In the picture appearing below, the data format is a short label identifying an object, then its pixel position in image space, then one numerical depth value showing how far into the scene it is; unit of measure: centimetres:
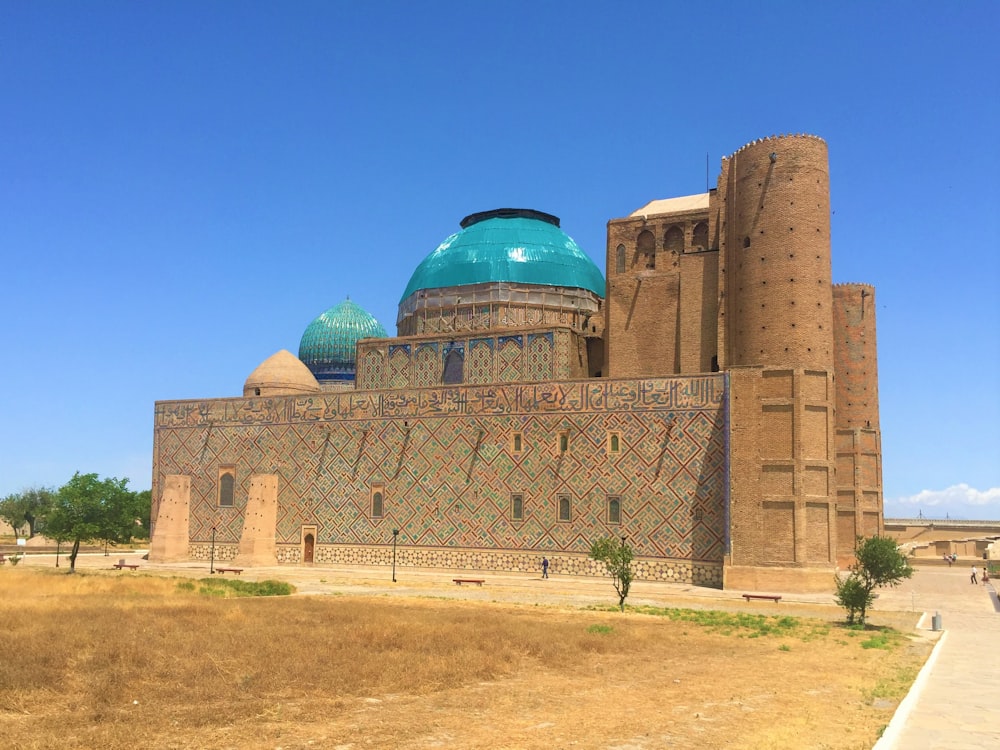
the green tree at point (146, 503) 4988
